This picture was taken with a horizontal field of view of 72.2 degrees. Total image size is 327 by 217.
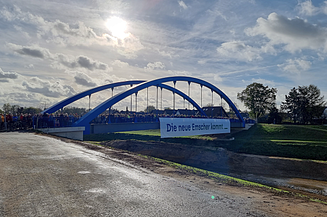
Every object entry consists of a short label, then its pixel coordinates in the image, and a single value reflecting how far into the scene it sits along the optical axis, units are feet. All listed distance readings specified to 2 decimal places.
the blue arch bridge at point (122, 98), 70.03
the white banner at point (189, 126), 72.37
